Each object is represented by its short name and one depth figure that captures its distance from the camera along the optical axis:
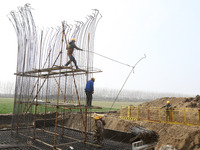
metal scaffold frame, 9.34
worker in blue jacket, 8.88
